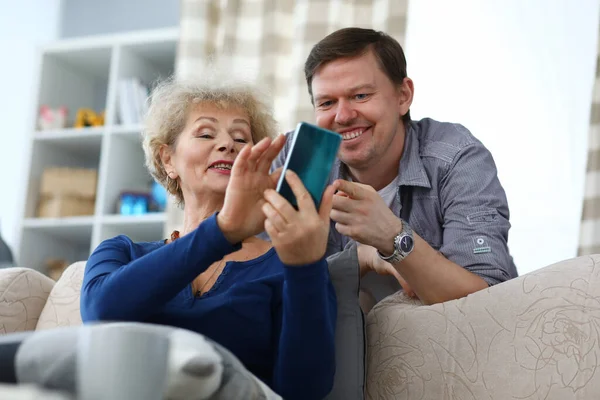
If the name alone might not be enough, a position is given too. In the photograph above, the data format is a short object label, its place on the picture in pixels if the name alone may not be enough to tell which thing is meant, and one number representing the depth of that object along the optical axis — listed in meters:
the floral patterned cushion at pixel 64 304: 1.67
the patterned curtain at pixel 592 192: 2.78
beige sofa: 1.22
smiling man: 1.48
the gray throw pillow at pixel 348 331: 1.33
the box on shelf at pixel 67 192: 3.74
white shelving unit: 3.70
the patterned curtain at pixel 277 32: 3.25
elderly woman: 1.14
